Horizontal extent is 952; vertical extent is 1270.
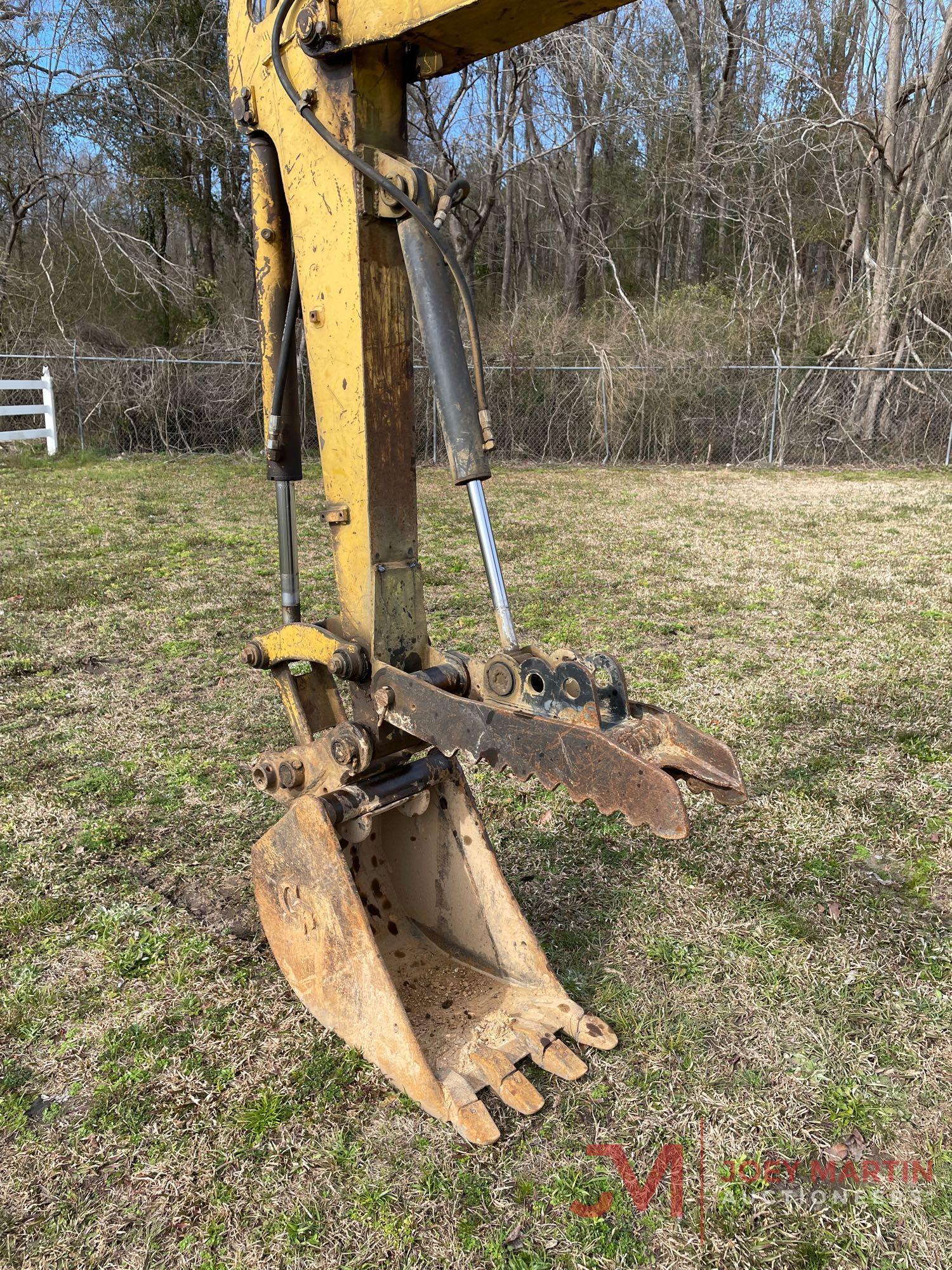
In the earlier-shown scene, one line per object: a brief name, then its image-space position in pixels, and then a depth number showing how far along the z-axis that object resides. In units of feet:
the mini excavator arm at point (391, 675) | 5.81
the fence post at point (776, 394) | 48.85
